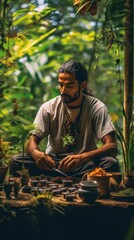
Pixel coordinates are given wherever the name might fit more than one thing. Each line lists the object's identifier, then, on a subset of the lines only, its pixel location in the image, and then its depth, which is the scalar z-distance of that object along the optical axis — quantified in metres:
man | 5.50
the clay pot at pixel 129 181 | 5.05
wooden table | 4.37
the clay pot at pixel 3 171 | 4.92
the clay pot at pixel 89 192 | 4.35
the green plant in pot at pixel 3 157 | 4.91
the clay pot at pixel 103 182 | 4.66
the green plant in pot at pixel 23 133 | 4.95
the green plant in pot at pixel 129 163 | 5.05
